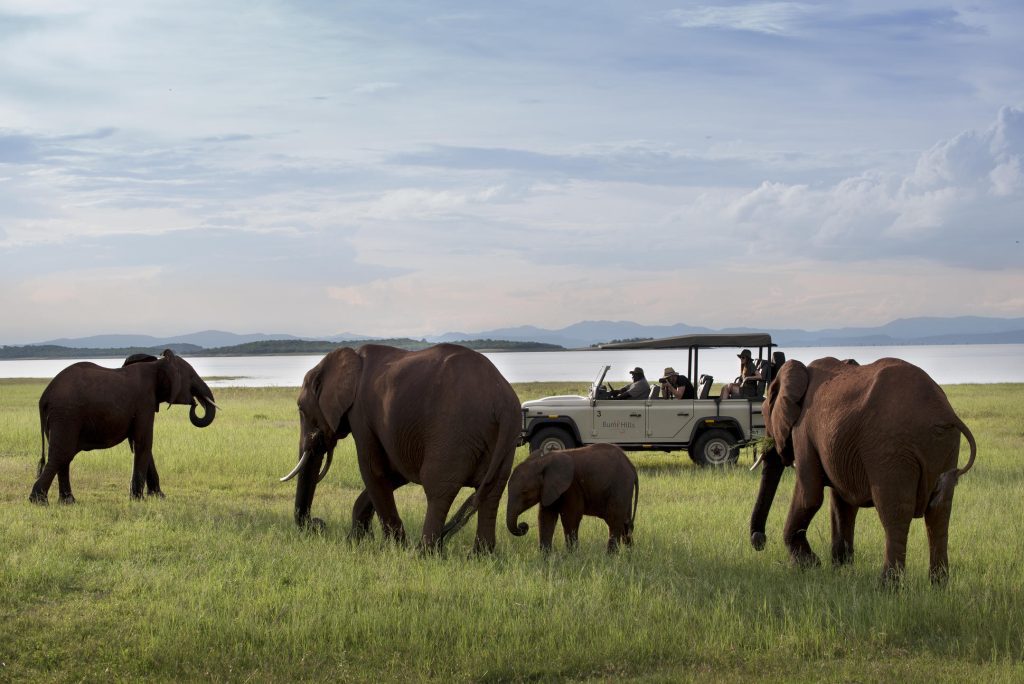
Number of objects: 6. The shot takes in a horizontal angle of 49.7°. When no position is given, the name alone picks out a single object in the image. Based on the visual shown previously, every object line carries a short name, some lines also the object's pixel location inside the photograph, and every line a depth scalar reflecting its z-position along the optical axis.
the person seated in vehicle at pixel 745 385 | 20.17
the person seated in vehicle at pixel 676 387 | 20.25
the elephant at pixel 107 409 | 15.66
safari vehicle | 19.73
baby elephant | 11.11
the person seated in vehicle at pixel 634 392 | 20.08
